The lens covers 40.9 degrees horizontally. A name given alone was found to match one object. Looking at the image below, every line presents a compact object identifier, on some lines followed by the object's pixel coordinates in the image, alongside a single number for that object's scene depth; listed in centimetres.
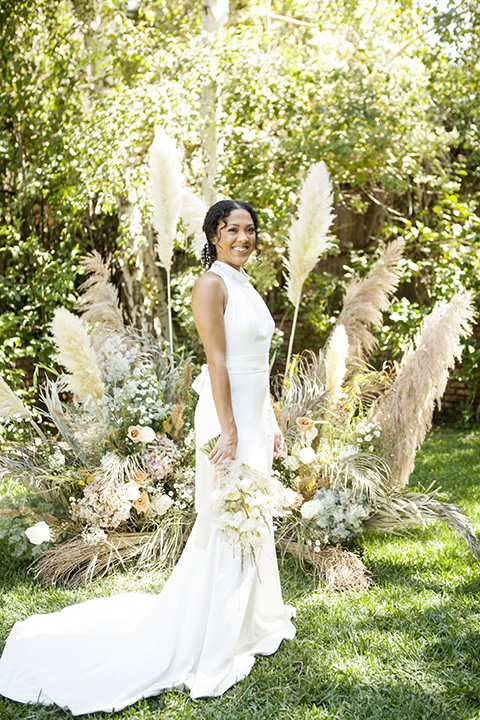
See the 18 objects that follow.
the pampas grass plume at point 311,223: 368
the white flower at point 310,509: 322
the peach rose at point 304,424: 342
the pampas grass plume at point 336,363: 348
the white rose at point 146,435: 336
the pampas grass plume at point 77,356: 316
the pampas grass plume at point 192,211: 377
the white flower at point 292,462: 339
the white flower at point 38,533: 317
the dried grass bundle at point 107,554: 321
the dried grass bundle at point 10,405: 320
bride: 229
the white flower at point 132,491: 320
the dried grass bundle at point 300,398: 358
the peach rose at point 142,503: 327
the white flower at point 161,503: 335
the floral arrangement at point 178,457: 322
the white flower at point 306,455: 333
